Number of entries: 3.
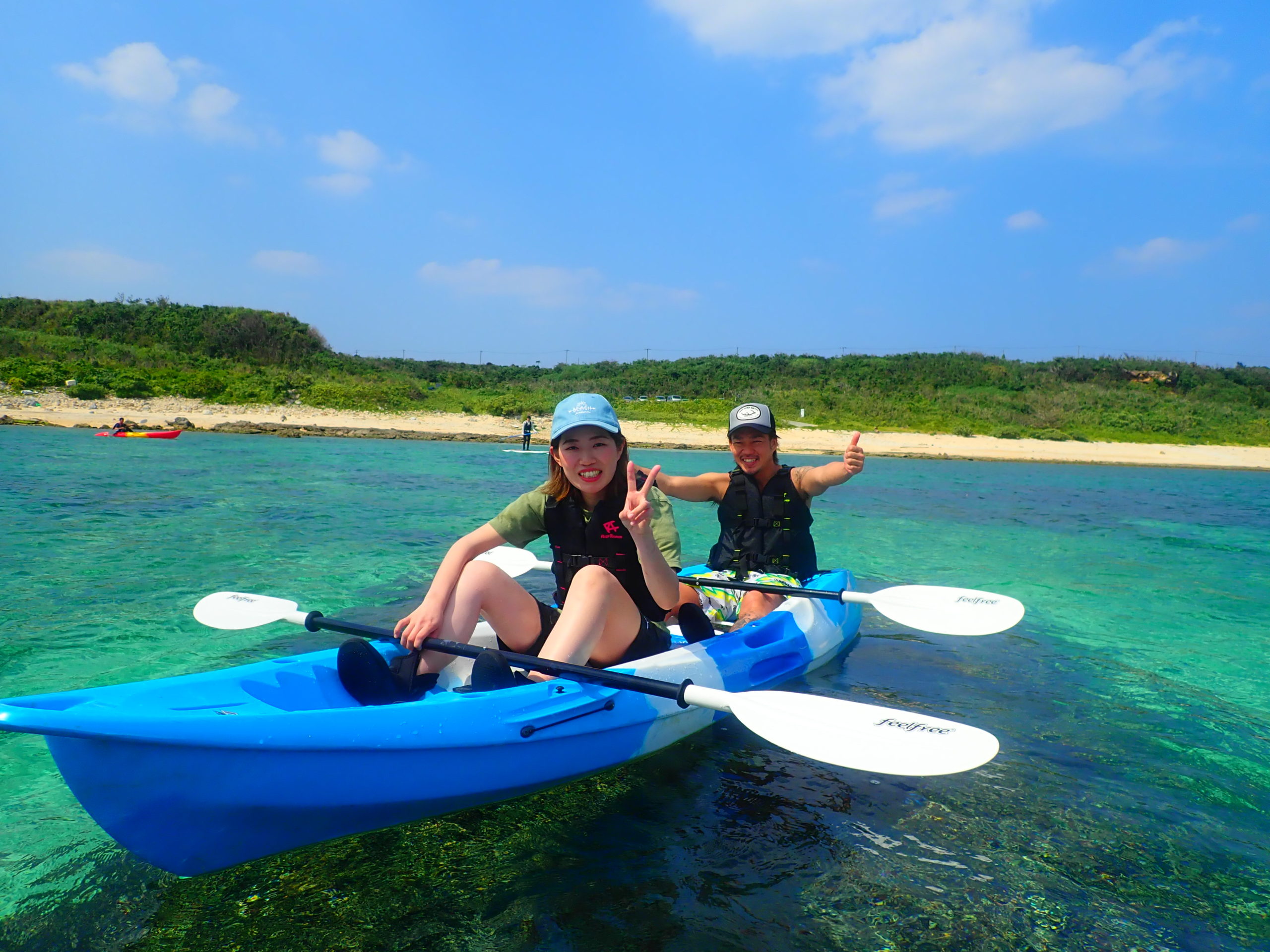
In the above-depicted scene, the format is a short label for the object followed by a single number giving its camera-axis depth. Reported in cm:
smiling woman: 285
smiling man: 455
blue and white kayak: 189
